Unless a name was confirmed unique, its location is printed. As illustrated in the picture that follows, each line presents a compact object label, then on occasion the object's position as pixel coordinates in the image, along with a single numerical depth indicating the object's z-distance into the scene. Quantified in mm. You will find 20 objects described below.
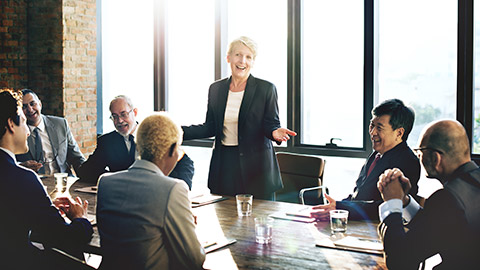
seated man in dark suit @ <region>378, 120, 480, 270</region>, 1932
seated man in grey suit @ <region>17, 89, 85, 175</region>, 4562
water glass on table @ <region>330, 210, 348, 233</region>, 2510
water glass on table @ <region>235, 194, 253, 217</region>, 2885
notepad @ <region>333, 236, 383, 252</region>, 2258
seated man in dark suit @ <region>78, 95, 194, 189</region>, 3881
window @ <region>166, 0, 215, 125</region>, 6535
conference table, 2076
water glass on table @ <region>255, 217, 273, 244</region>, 2350
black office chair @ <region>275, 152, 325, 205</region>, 4340
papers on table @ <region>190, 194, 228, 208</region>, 3215
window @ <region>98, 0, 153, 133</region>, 7016
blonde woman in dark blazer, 3992
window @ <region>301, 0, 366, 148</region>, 5395
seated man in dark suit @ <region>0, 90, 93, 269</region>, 2201
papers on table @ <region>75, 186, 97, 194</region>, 3543
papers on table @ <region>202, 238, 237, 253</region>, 2255
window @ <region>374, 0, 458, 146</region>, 4859
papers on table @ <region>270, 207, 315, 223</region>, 2811
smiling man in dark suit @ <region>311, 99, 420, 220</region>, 2814
